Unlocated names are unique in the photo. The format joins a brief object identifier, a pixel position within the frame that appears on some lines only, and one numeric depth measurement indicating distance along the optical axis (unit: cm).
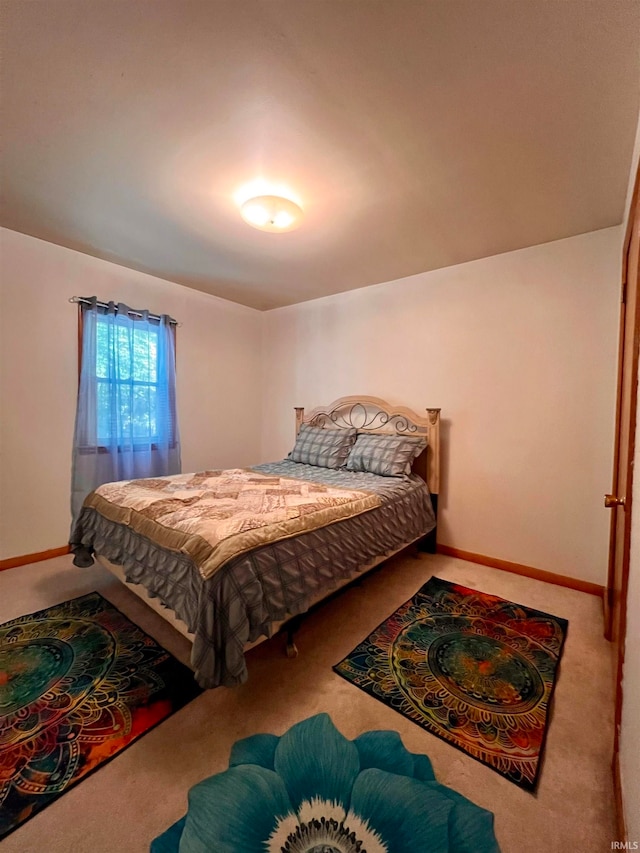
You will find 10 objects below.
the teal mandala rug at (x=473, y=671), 131
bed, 137
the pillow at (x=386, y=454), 288
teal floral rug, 99
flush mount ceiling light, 194
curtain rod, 288
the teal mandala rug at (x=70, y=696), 117
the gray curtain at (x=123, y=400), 294
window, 304
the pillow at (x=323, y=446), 330
